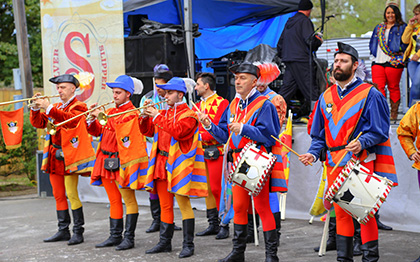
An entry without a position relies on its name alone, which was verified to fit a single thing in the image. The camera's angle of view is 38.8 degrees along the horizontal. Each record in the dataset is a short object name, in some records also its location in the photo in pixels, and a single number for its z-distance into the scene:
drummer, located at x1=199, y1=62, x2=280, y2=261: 5.31
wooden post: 11.50
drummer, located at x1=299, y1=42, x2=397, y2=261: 4.71
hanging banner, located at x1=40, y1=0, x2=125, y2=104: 9.28
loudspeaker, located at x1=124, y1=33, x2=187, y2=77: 9.89
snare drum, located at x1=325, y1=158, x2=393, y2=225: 4.46
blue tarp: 11.06
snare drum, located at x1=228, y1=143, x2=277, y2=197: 5.04
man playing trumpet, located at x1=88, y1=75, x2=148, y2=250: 6.33
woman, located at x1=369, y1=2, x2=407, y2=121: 8.71
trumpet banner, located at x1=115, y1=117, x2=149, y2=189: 6.31
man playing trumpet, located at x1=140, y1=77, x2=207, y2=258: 5.82
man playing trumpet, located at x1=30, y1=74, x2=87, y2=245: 6.59
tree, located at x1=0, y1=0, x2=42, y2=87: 20.47
